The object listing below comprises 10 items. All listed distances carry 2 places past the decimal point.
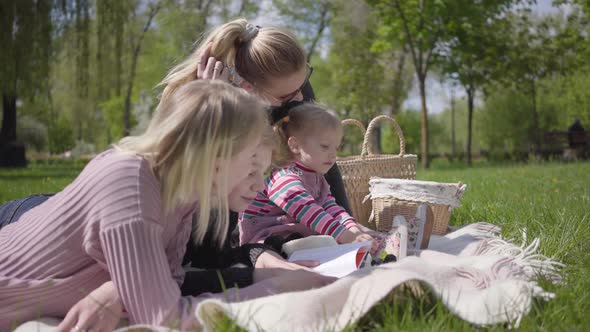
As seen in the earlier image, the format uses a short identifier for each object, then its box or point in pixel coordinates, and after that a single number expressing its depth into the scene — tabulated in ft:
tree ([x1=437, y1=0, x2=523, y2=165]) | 44.55
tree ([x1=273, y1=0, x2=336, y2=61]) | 79.61
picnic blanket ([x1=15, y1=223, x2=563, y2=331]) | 4.98
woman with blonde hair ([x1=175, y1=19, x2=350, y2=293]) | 8.04
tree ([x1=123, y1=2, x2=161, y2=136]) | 69.15
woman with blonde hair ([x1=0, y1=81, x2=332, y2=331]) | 4.88
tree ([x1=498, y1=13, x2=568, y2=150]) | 55.52
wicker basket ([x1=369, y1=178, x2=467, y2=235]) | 10.62
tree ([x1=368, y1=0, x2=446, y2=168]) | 43.75
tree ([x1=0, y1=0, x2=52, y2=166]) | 34.32
